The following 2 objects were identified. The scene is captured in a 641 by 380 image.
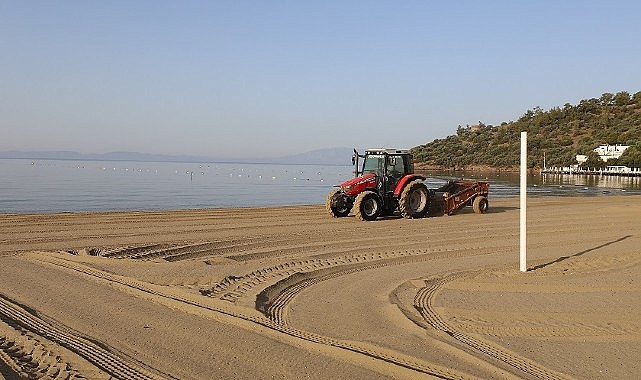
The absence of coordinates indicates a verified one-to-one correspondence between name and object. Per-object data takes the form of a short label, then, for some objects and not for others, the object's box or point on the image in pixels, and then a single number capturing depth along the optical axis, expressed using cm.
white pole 950
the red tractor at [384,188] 1722
